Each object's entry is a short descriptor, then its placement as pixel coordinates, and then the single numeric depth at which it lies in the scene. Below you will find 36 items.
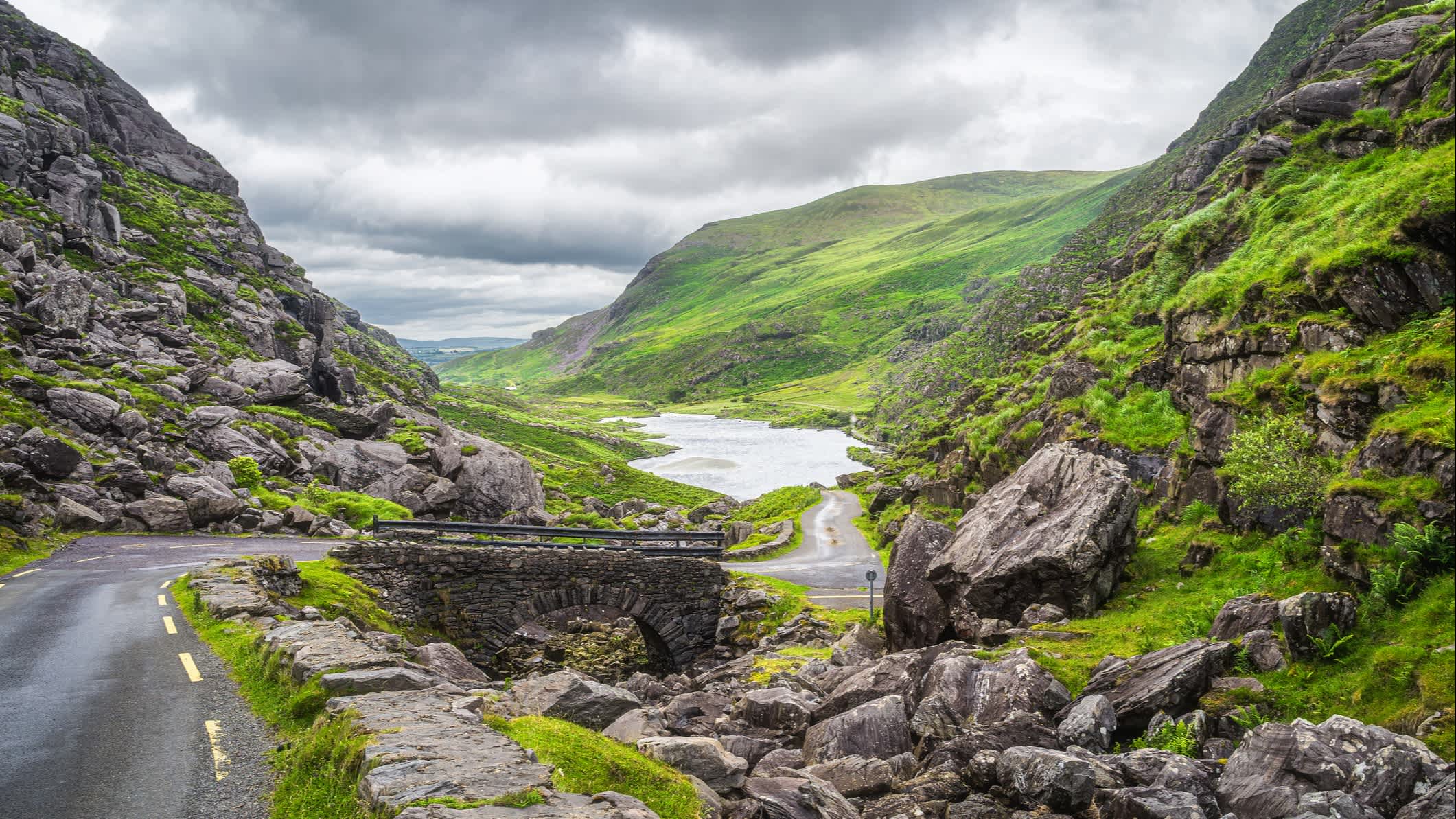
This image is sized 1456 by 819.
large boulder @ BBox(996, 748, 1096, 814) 11.29
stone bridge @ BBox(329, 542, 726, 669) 30.89
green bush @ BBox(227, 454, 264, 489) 45.38
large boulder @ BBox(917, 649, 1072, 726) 14.25
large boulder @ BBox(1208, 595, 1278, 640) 13.04
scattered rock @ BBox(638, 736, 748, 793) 12.62
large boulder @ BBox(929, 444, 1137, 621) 18.89
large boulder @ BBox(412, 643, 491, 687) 22.20
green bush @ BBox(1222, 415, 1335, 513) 14.54
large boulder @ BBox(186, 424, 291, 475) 46.97
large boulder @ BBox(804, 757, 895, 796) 13.98
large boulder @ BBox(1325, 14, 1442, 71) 27.53
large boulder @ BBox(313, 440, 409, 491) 53.34
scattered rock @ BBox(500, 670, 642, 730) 15.68
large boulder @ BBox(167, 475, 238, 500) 39.44
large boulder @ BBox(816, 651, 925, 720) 17.66
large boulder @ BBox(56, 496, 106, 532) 34.47
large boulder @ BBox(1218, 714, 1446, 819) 8.84
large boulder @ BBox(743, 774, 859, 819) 12.07
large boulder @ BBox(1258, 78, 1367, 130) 26.88
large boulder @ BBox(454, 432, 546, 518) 59.67
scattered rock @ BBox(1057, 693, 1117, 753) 12.66
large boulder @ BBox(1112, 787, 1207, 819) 9.86
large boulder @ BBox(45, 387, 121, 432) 41.97
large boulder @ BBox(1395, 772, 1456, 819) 8.24
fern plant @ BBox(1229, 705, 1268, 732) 11.20
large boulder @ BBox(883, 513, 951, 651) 22.11
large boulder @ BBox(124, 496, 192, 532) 37.06
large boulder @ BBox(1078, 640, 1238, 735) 12.48
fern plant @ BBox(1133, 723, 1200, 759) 11.59
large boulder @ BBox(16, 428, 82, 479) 36.00
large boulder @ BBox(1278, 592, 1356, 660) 11.62
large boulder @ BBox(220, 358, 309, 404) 59.53
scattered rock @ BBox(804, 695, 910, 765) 15.51
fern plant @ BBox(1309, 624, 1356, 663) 11.37
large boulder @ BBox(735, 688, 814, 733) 18.86
